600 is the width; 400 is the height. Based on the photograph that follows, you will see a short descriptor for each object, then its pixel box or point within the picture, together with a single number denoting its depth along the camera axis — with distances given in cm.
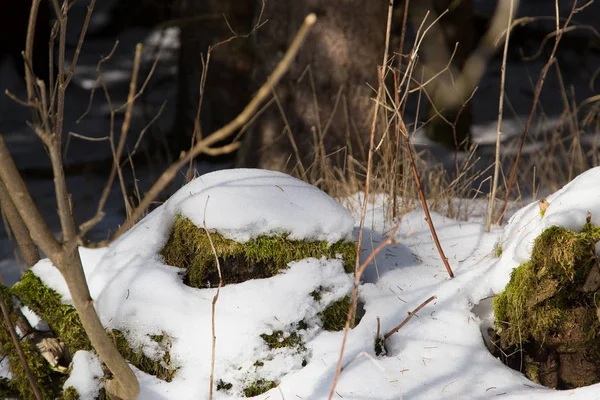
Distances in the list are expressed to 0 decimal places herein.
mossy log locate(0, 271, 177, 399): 423
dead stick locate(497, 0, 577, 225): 492
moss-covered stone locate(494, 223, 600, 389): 414
